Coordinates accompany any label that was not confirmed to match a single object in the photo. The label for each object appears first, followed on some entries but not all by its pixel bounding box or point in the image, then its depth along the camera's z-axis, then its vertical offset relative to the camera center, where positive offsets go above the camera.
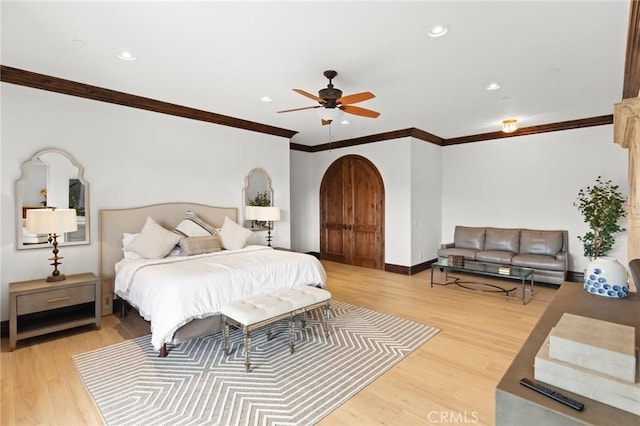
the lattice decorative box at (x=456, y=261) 5.11 -0.81
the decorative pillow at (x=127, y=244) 3.97 -0.44
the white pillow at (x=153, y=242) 3.92 -0.39
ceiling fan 3.21 +1.15
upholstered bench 2.74 -0.90
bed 2.90 -0.69
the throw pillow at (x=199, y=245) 4.17 -0.45
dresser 0.70 -0.45
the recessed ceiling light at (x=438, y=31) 2.55 +1.47
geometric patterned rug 2.20 -1.37
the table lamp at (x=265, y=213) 5.34 -0.03
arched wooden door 6.67 -0.05
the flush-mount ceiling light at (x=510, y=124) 5.16 +1.41
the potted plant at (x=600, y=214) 4.73 -0.04
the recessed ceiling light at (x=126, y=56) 2.96 +1.48
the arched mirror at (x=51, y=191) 3.48 +0.23
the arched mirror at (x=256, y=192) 5.57 +0.35
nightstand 3.08 -0.96
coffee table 4.56 -0.90
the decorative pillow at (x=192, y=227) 4.44 -0.24
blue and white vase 1.53 -0.33
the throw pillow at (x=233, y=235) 4.73 -0.36
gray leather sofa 5.16 -0.69
